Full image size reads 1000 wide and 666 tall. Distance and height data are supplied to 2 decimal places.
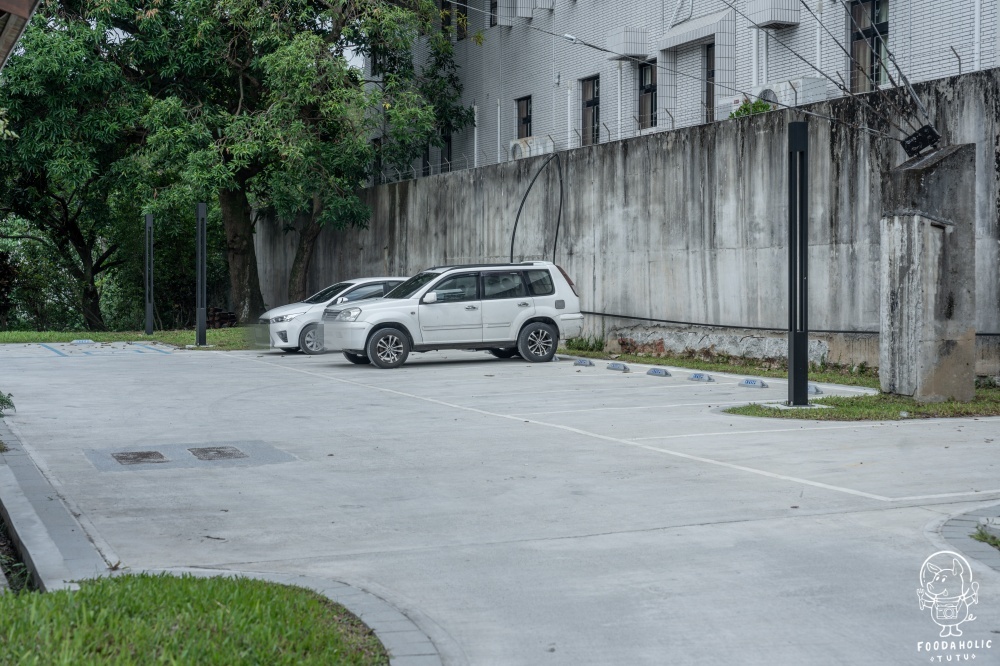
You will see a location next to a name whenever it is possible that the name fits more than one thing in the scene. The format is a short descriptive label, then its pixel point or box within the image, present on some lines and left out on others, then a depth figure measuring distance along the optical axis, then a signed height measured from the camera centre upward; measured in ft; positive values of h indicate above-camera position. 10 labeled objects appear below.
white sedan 81.56 +1.04
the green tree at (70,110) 101.19 +18.89
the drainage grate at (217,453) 36.01 -3.41
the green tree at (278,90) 102.12 +20.65
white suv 69.00 +1.01
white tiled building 70.38 +18.87
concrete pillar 46.26 +1.97
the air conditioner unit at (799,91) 70.08 +13.58
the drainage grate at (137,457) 35.14 -3.44
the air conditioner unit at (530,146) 97.67 +14.67
